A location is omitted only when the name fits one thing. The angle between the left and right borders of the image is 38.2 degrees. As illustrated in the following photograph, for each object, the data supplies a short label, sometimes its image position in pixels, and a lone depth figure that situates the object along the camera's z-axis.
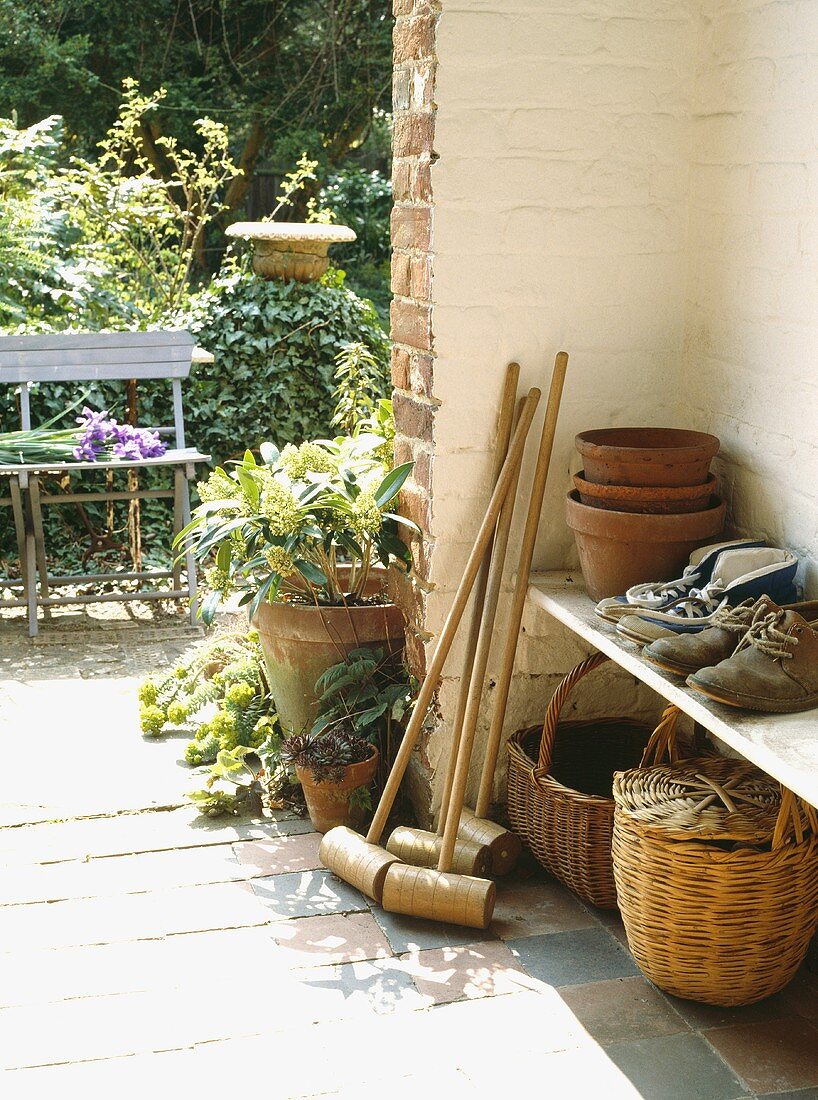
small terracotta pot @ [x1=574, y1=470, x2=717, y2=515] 2.56
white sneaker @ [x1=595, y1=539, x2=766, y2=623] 2.44
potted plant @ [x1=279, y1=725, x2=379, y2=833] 2.89
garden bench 4.56
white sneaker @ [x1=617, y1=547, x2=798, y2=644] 2.31
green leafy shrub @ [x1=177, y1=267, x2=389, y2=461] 5.60
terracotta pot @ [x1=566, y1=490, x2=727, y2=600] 2.54
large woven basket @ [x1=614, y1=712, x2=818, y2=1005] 2.16
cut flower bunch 4.60
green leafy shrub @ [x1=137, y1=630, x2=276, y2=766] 3.35
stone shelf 1.85
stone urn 5.57
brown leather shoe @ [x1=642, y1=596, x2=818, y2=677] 2.17
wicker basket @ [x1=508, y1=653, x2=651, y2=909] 2.60
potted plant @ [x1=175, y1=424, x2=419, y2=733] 2.92
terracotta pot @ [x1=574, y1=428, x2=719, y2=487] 2.55
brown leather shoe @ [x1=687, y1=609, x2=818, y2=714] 2.04
